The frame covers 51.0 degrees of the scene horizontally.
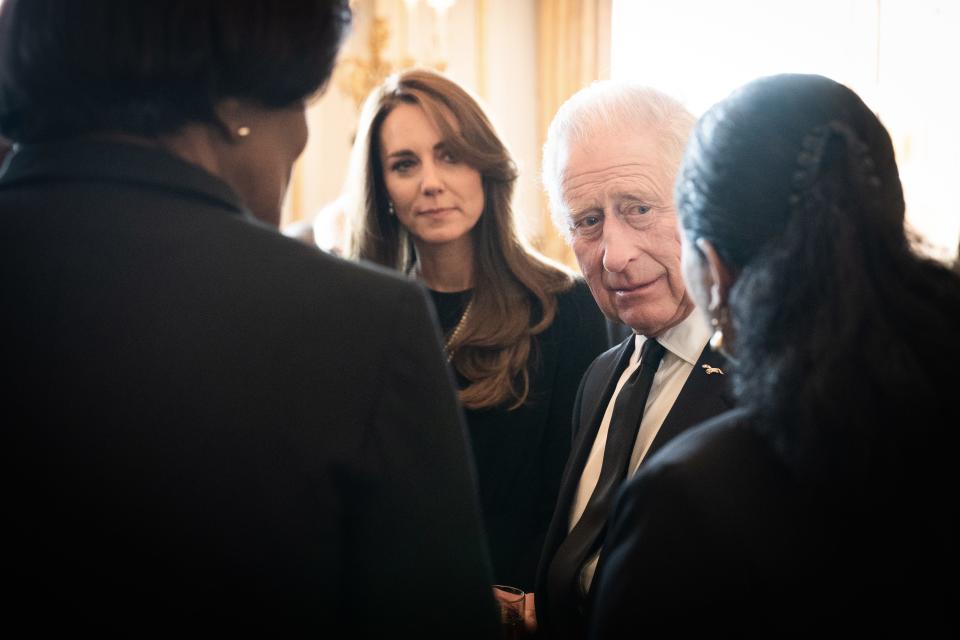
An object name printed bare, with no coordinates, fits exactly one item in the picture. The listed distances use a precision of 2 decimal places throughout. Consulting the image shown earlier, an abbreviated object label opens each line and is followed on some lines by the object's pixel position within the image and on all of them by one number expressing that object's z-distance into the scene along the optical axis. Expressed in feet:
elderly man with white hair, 5.82
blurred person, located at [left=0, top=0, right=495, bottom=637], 2.80
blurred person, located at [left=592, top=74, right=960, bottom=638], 3.11
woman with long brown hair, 8.16
